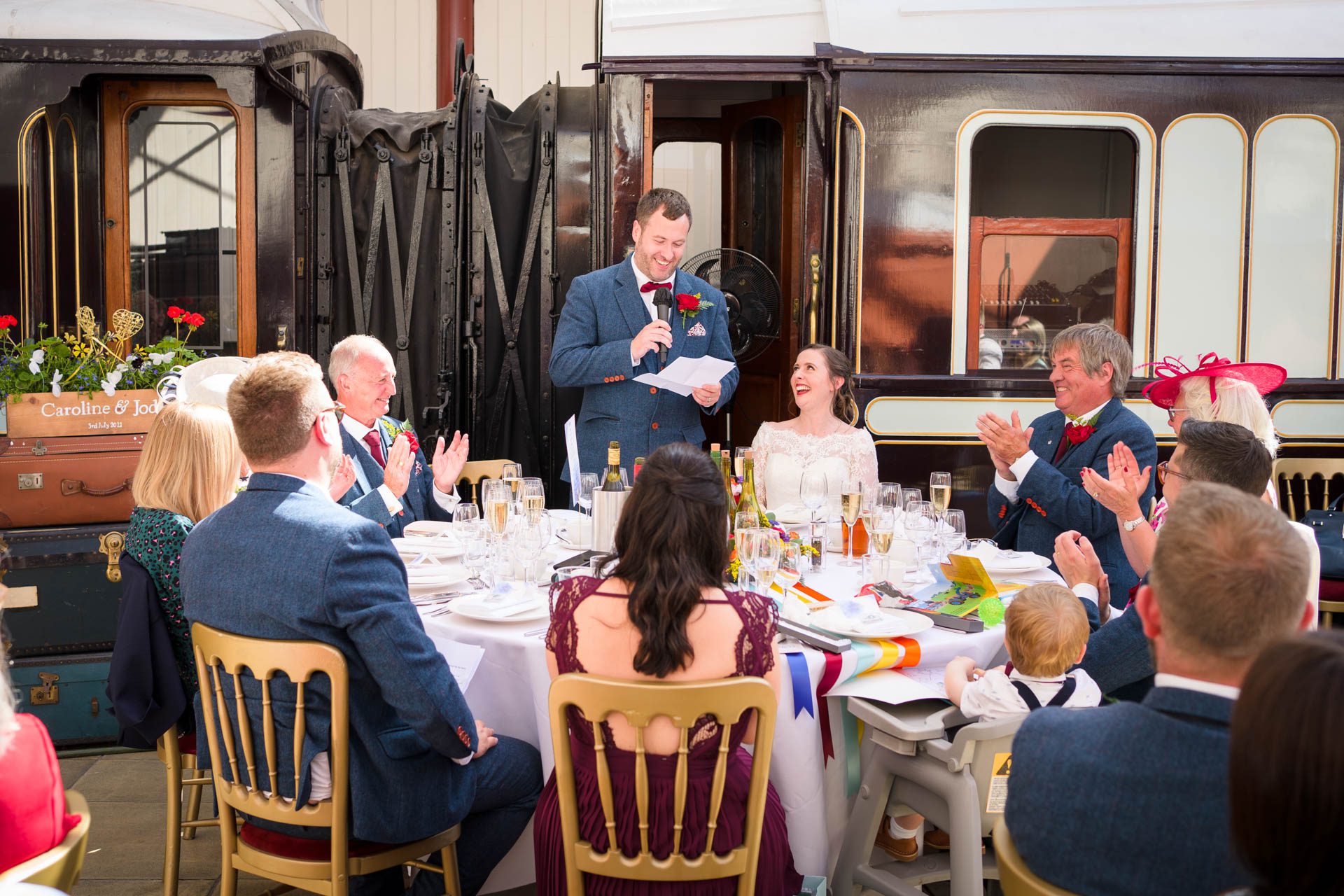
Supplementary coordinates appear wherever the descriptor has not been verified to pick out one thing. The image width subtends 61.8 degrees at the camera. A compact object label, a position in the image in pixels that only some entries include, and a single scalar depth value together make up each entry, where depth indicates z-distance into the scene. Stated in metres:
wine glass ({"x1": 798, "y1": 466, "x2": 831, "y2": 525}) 3.60
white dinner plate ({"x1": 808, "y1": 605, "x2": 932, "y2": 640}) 2.66
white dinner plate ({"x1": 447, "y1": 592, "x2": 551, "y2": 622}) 2.76
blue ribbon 2.56
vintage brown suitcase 4.48
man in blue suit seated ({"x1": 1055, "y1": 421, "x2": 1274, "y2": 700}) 2.62
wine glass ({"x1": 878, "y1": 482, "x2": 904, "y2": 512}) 3.48
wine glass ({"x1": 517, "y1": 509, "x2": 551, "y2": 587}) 3.02
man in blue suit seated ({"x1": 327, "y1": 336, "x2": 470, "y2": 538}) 3.81
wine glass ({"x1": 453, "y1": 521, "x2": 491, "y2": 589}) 3.11
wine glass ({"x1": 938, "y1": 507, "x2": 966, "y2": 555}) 3.42
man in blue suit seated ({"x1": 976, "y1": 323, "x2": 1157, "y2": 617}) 3.83
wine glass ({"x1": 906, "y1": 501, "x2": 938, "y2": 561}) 3.39
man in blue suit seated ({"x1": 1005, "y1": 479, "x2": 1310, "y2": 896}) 1.49
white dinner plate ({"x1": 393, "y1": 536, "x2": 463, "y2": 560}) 3.40
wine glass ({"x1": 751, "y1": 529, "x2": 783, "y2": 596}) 2.84
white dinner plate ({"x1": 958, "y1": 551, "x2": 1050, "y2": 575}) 3.28
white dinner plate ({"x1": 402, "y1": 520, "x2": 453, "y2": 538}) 3.75
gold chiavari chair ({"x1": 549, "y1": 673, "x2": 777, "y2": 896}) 1.98
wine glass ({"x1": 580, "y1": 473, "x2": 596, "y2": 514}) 3.73
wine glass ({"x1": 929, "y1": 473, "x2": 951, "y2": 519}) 3.53
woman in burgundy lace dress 2.12
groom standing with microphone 4.81
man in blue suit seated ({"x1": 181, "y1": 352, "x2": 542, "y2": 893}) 2.23
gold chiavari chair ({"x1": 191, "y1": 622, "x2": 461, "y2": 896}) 2.21
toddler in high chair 2.45
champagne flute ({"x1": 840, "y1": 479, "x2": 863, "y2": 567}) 3.32
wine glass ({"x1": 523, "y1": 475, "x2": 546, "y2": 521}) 3.29
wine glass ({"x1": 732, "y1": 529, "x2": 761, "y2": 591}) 2.86
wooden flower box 4.52
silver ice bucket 3.26
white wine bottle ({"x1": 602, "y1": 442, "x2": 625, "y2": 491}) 3.30
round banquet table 2.59
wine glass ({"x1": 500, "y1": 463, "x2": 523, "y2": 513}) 3.58
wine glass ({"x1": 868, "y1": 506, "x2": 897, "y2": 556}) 3.11
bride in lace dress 4.47
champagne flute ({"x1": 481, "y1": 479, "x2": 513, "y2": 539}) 3.23
